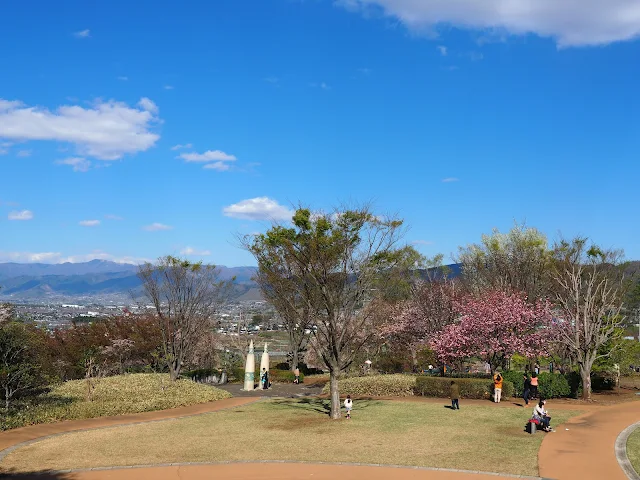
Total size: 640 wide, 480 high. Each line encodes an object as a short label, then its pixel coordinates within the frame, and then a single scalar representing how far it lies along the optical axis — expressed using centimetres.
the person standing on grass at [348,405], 2231
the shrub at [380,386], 2928
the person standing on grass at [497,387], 2578
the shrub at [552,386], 2677
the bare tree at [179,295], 3403
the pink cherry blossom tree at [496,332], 2947
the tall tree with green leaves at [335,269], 2256
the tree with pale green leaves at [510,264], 3831
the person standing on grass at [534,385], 2542
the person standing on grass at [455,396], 2406
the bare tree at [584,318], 2738
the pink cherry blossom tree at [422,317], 3531
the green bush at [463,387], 2695
